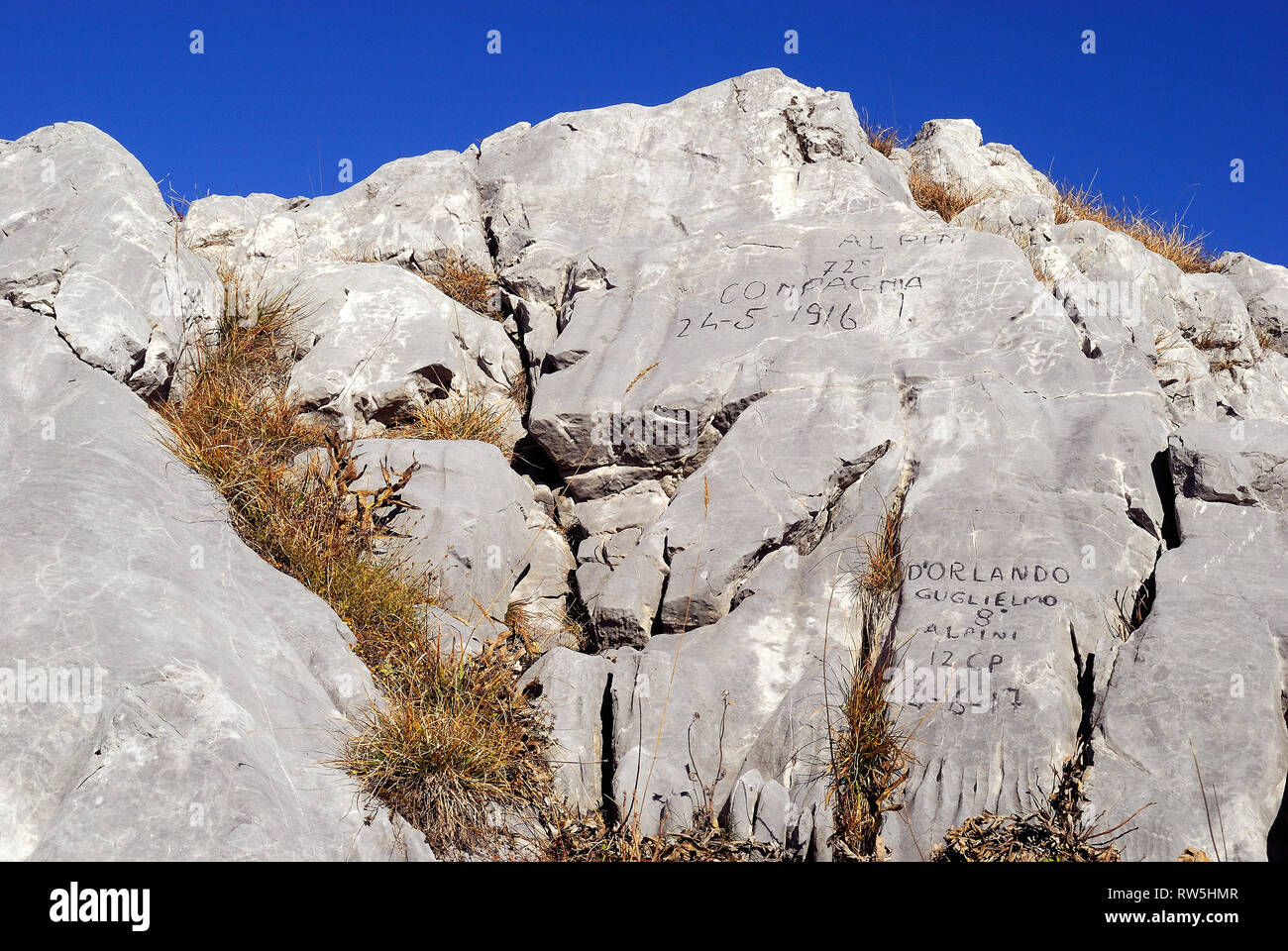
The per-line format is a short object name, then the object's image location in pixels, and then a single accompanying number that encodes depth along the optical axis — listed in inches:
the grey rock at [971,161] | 422.3
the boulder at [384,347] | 285.1
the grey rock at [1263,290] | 357.1
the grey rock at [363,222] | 341.1
